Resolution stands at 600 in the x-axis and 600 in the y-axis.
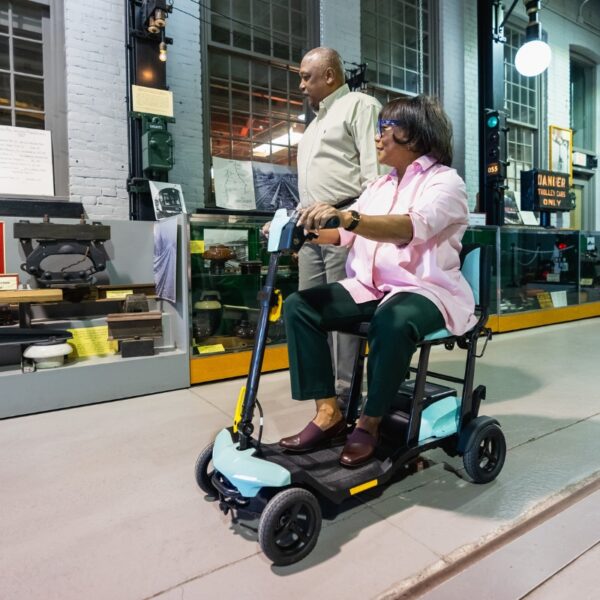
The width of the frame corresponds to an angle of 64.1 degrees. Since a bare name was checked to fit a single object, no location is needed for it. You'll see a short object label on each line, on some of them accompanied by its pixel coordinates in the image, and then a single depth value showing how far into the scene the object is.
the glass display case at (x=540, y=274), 4.64
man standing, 2.04
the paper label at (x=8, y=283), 2.45
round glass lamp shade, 5.66
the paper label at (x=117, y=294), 2.90
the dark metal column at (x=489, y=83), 6.07
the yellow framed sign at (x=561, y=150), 7.61
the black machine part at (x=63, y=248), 2.56
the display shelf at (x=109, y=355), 2.30
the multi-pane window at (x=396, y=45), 5.75
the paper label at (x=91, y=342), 2.57
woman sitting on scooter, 1.31
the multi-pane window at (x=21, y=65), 3.73
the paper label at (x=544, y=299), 5.00
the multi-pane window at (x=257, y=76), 4.66
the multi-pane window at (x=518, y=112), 7.32
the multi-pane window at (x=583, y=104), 8.51
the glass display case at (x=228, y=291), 2.87
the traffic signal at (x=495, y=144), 5.85
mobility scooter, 1.14
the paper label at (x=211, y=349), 2.86
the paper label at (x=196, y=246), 2.85
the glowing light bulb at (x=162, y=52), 3.73
